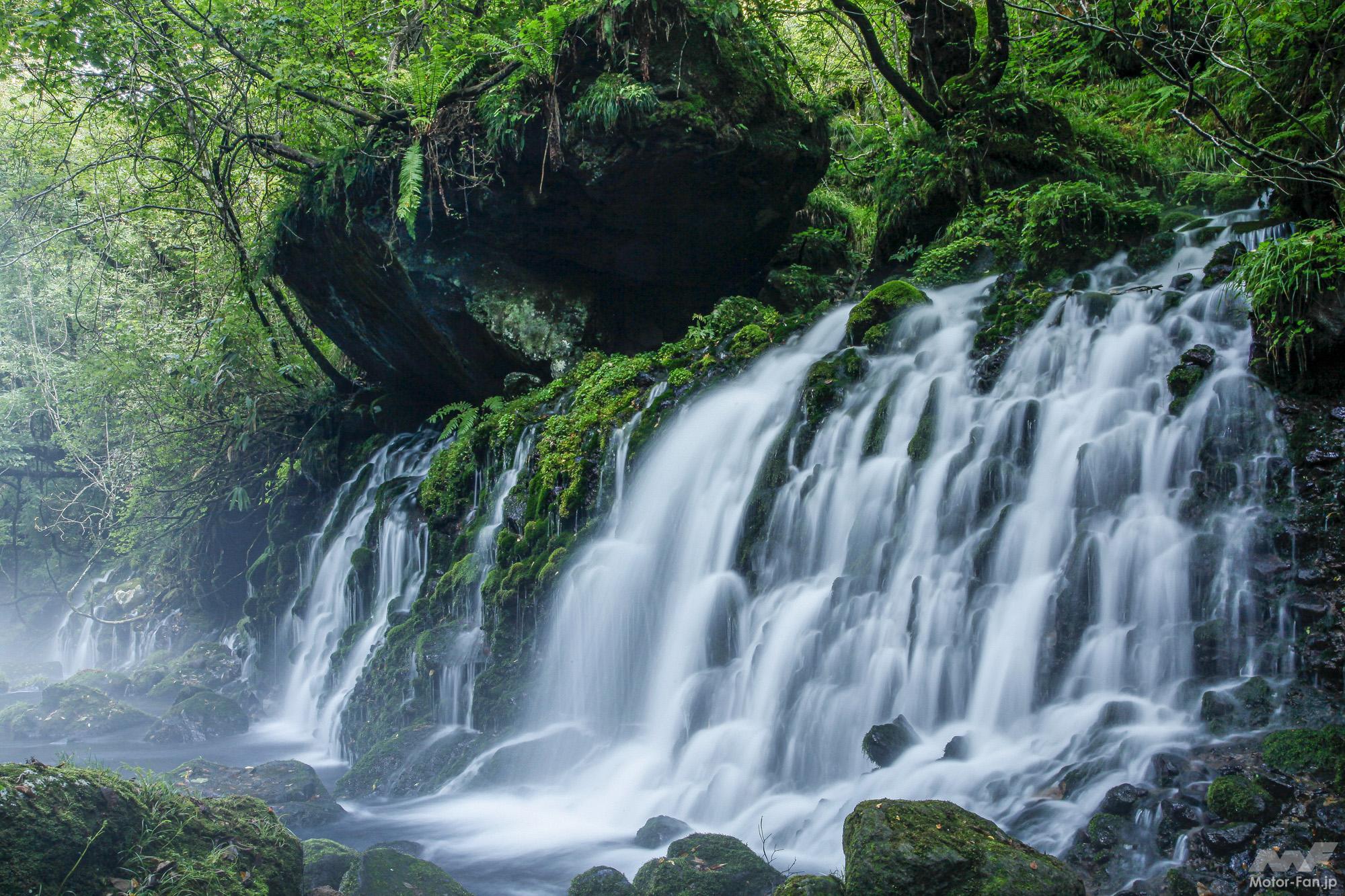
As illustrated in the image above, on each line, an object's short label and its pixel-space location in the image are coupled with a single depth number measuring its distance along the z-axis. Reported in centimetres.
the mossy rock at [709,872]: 444
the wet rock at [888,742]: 541
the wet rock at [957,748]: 522
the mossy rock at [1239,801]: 398
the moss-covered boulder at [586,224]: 943
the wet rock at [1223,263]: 716
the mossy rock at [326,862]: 514
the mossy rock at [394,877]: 471
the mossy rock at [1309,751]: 411
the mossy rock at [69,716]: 1102
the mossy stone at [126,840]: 372
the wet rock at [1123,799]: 431
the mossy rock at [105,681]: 1351
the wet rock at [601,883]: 468
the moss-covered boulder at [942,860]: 353
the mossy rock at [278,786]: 693
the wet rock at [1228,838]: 390
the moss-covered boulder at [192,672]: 1317
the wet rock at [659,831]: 565
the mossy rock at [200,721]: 1047
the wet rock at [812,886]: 373
